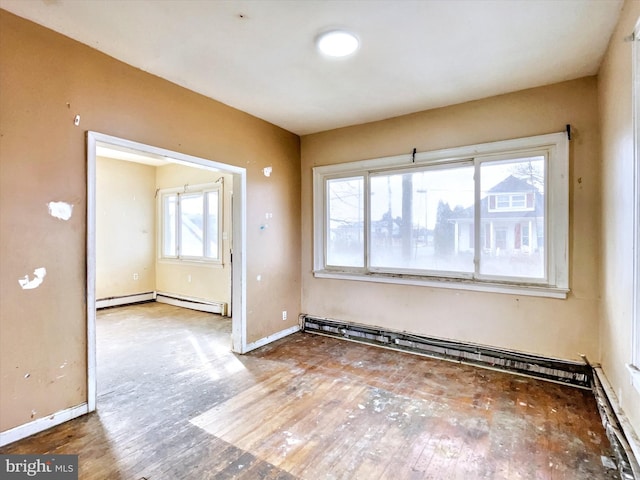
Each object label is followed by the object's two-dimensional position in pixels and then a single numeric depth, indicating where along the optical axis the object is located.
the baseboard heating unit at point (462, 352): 2.84
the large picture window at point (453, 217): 2.95
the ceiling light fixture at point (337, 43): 2.19
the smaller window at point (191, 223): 5.62
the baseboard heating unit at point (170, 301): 5.43
